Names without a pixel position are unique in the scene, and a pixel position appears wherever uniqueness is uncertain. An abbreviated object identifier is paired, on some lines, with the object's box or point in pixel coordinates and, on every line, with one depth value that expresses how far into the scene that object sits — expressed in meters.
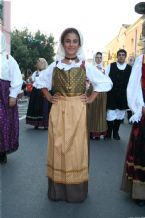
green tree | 19.23
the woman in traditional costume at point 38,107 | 5.00
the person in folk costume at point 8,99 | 2.78
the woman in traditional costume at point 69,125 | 2.13
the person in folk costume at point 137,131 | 2.11
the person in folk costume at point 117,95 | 4.22
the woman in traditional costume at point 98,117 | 4.23
